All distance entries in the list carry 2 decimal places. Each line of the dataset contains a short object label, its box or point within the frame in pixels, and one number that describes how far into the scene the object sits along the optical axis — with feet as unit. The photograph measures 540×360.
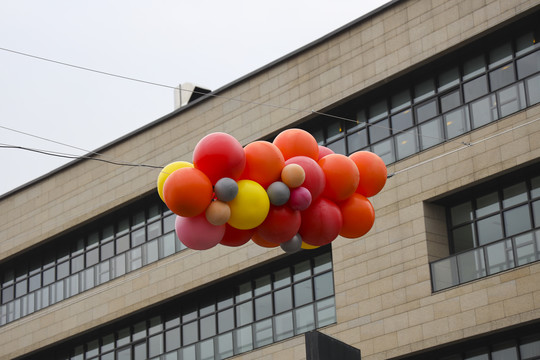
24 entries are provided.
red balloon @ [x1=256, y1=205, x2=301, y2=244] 53.78
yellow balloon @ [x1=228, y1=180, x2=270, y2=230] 52.70
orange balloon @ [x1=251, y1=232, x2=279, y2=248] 55.77
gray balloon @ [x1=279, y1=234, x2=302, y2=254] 55.31
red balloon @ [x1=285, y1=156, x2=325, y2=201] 54.60
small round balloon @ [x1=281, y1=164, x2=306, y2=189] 53.52
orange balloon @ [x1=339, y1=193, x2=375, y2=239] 56.18
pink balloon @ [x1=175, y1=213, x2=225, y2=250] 53.06
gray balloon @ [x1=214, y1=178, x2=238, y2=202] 52.19
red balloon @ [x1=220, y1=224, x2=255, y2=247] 55.18
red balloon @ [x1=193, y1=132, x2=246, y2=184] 52.70
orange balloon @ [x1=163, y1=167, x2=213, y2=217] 51.78
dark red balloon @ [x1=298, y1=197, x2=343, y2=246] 54.70
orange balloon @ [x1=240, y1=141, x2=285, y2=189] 53.93
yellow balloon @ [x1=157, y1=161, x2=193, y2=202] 54.85
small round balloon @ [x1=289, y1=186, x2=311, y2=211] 53.57
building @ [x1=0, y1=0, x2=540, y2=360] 96.42
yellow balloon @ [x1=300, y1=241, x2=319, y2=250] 57.32
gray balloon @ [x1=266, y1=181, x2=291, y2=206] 53.31
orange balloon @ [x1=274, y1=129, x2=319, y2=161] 56.49
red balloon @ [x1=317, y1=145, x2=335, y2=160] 58.70
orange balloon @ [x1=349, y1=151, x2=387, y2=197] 57.57
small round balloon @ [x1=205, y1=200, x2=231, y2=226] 52.31
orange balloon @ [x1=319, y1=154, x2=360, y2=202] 55.42
